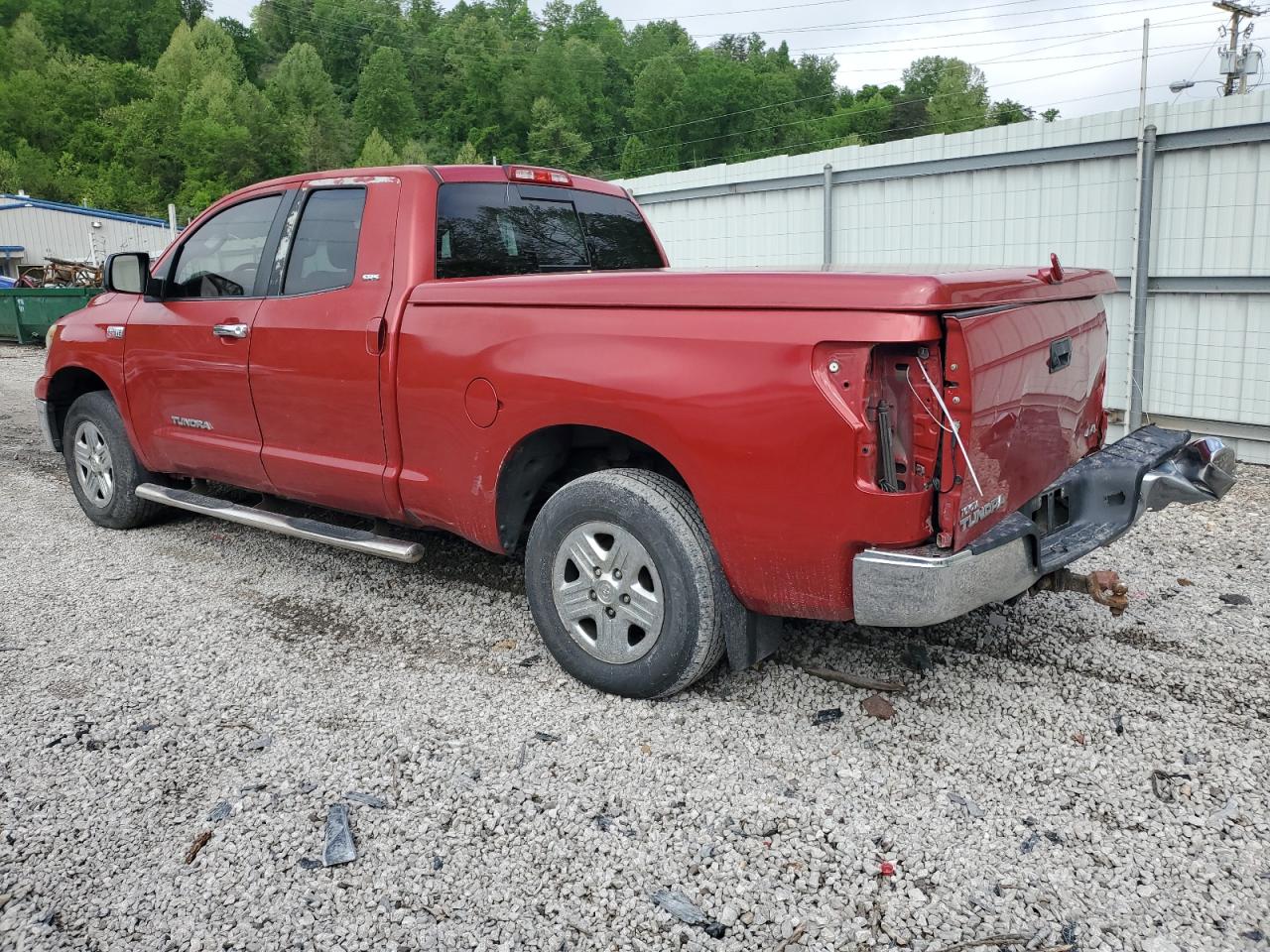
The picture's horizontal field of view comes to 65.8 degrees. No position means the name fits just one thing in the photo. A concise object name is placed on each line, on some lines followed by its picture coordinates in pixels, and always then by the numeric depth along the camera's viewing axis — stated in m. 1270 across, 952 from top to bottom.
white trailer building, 38.78
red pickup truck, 2.85
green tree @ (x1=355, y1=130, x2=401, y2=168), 97.44
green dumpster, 19.36
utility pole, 29.69
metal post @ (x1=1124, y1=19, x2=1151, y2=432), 7.66
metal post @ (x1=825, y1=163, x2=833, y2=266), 9.78
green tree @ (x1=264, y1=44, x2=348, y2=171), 102.94
